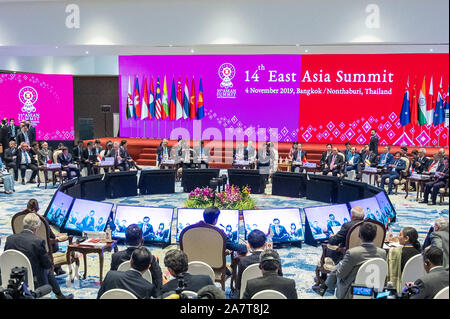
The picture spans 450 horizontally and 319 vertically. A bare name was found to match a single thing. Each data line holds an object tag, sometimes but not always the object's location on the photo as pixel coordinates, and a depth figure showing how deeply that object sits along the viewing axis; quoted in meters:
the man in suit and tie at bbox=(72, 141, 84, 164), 14.27
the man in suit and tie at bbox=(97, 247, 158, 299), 4.19
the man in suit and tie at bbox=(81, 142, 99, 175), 14.18
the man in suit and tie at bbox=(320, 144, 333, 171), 14.40
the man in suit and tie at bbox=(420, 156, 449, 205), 11.70
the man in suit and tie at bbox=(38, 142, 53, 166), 14.25
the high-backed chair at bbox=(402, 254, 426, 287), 5.11
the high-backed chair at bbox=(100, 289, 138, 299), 3.83
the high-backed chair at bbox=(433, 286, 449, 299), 3.59
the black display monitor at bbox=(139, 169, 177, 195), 13.02
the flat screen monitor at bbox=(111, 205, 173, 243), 7.79
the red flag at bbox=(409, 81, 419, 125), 18.61
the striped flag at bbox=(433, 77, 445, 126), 18.56
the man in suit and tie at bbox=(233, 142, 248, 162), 15.39
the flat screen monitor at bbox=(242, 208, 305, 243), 7.59
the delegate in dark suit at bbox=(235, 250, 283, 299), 5.27
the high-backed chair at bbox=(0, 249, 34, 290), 5.08
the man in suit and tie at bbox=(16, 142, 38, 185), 14.04
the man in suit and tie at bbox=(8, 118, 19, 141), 17.61
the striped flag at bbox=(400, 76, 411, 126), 18.42
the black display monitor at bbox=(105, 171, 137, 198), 12.39
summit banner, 18.84
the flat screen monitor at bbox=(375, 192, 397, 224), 8.89
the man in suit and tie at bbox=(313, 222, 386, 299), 4.98
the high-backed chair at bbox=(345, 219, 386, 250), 6.12
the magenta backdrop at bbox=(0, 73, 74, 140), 19.42
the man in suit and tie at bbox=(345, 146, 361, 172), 14.20
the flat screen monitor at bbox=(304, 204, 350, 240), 7.82
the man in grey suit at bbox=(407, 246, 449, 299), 3.91
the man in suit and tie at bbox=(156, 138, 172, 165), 15.21
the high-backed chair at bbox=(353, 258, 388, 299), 4.82
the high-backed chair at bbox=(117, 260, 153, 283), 4.96
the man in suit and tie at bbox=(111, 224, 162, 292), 5.10
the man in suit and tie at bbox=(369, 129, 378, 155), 15.78
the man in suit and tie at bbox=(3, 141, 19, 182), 14.16
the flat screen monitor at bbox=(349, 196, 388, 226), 8.20
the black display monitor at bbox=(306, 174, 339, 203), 11.98
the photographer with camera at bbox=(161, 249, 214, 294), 4.19
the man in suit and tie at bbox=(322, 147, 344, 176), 14.04
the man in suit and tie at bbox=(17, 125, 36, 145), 15.71
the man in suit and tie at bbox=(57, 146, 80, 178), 13.56
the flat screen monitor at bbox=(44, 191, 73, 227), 8.00
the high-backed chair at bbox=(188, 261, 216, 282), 4.98
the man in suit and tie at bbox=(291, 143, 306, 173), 14.63
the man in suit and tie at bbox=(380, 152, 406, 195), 13.03
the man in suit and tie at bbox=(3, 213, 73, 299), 5.25
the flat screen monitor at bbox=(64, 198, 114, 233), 7.62
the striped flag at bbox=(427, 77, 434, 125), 18.64
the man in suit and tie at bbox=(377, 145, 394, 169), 13.45
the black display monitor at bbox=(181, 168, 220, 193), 13.09
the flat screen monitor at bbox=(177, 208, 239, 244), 7.33
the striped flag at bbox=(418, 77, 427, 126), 18.64
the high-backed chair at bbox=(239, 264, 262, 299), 5.08
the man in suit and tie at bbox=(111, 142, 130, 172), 14.31
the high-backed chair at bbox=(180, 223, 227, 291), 6.07
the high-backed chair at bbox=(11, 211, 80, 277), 6.39
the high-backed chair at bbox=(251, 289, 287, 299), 3.81
